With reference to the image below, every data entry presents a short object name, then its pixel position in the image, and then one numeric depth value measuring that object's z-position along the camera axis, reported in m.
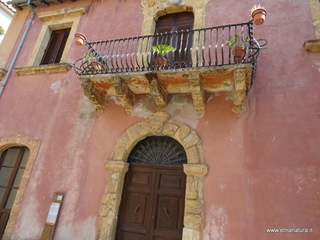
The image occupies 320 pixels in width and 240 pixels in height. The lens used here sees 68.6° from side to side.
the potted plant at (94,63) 4.85
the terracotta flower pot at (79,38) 5.11
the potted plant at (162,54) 4.45
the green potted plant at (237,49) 4.05
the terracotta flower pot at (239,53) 4.04
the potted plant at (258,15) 3.91
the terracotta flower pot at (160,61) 4.47
